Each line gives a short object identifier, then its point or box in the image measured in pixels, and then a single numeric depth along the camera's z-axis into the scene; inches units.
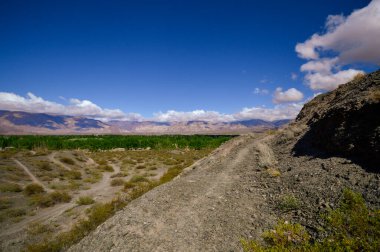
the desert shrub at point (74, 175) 1290.6
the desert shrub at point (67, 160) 1652.3
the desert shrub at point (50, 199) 812.6
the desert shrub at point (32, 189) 950.5
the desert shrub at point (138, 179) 1141.7
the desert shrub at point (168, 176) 808.2
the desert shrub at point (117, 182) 1125.2
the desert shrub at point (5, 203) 769.6
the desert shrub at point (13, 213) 700.0
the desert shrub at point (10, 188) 954.1
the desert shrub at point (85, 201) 815.7
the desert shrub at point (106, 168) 1559.1
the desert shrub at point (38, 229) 582.4
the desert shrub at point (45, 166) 1398.9
